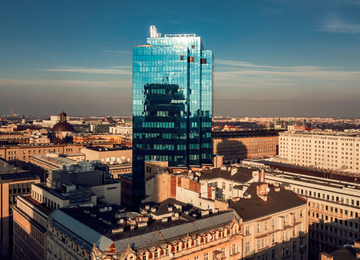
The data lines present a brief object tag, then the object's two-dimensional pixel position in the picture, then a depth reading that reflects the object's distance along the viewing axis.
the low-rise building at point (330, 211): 90.00
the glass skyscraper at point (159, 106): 130.00
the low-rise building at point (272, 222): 69.06
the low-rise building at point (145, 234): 51.78
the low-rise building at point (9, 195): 106.75
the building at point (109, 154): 166.15
